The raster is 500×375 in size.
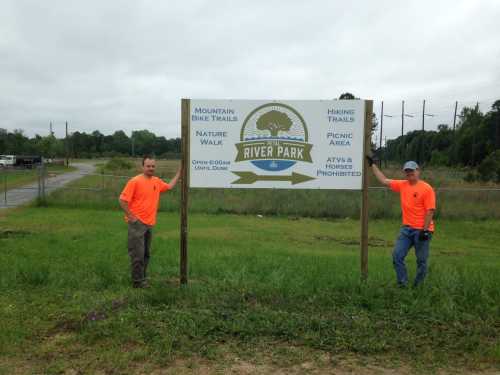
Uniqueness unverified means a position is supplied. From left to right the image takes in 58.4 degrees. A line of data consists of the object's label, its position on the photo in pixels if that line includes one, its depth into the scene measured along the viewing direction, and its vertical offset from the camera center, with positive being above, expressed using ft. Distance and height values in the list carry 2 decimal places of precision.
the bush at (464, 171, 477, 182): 82.92 -2.31
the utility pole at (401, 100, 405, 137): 199.31 +18.70
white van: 176.59 -0.98
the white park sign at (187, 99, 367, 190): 20.75 +0.83
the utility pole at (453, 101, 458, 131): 207.20 +22.57
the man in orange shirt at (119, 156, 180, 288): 19.74 -2.33
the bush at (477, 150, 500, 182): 78.43 -0.73
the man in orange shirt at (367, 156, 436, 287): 19.44 -2.64
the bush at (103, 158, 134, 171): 172.30 -2.61
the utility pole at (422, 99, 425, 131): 194.51 +20.17
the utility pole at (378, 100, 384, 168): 180.07 +18.98
